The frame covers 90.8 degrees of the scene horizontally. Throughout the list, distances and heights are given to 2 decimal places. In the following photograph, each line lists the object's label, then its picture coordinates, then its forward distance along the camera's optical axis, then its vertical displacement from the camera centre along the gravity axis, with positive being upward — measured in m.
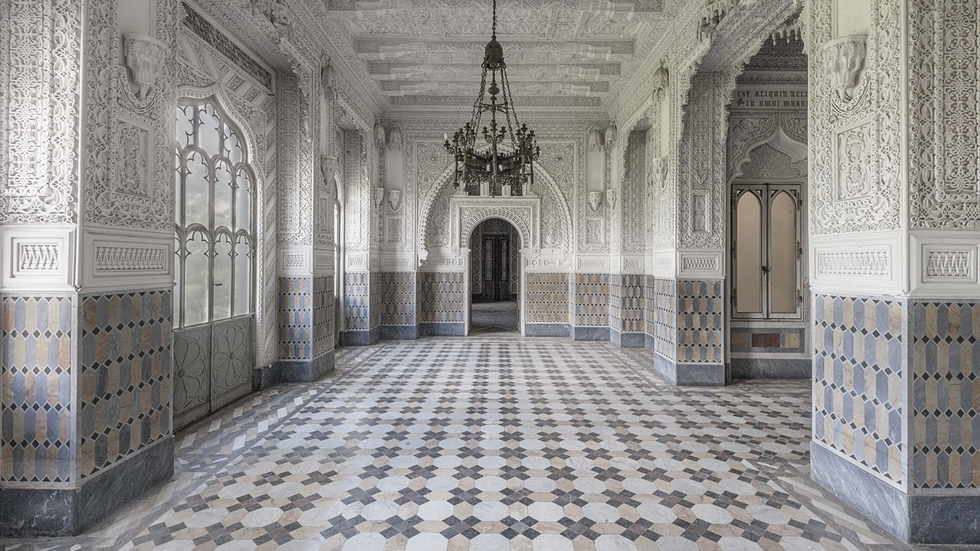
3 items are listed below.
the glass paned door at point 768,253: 5.80 +0.31
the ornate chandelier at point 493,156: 4.08 +1.15
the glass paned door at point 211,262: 3.99 +0.15
